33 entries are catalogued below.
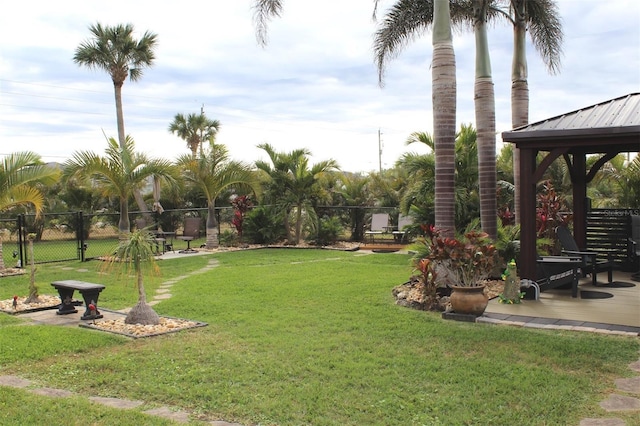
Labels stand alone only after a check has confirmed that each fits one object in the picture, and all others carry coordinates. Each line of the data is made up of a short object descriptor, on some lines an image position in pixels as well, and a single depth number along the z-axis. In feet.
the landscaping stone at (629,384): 15.48
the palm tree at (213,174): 57.62
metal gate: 57.12
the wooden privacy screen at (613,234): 36.23
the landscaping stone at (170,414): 13.88
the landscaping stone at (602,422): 13.21
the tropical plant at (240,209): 63.31
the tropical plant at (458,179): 44.32
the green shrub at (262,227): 61.82
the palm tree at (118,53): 82.12
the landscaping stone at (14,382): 16.70
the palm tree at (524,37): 38.68
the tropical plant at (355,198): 65.36
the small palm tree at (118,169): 46.39
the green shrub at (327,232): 60.80
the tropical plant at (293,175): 59.93
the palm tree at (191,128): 118.42
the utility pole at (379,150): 180.36
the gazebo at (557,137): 25.44
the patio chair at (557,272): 27.76
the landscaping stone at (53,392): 15.69
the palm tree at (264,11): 36.52
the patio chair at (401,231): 58.13
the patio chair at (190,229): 58.90
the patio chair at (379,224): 61.57
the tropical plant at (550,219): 35.63
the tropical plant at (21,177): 41.81
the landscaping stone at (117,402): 14.79
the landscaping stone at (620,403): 14.16
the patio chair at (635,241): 33.37
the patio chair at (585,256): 30.66
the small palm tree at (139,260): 23.26
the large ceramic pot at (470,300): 24.04
